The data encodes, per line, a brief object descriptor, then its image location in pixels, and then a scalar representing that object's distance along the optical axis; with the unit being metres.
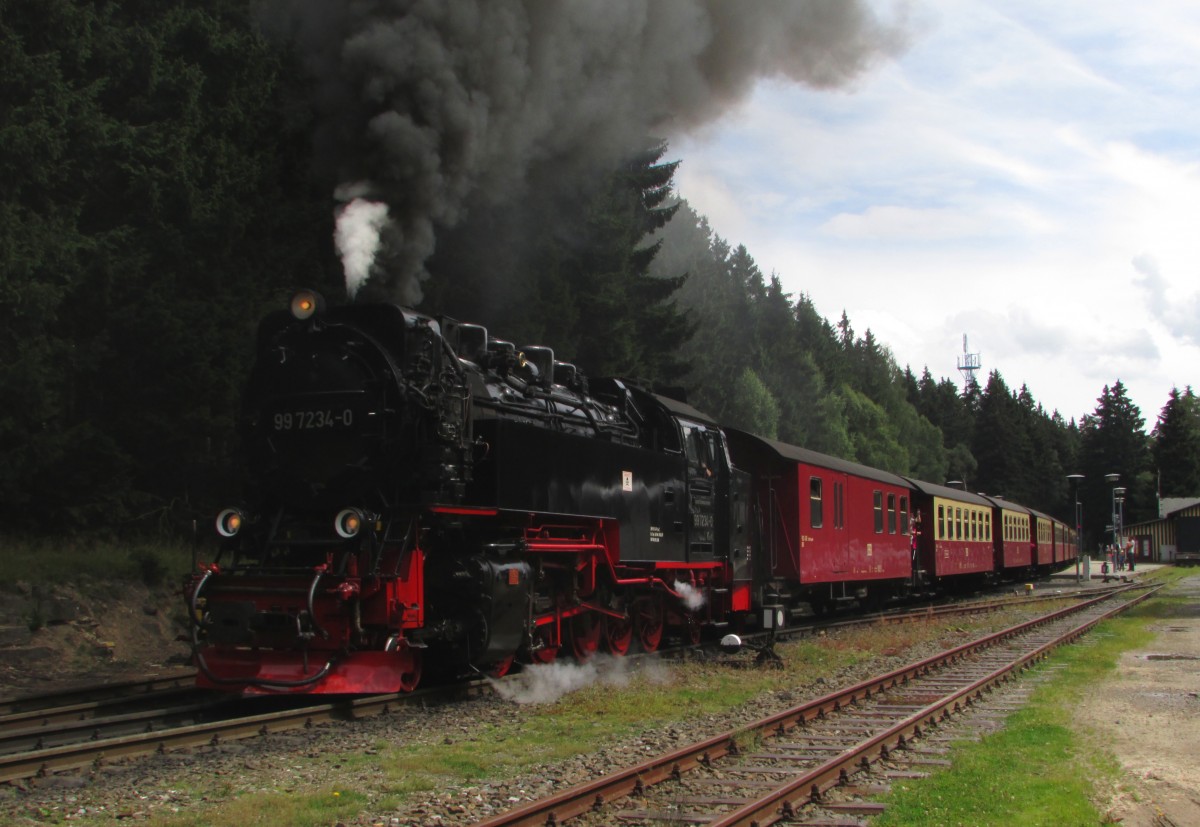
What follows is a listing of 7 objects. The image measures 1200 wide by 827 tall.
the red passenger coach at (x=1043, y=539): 38.06
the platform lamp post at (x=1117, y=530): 50.59
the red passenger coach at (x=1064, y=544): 45.88
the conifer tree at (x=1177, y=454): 87.25
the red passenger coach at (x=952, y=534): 23.50
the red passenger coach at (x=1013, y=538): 31.28
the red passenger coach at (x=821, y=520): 16.05
